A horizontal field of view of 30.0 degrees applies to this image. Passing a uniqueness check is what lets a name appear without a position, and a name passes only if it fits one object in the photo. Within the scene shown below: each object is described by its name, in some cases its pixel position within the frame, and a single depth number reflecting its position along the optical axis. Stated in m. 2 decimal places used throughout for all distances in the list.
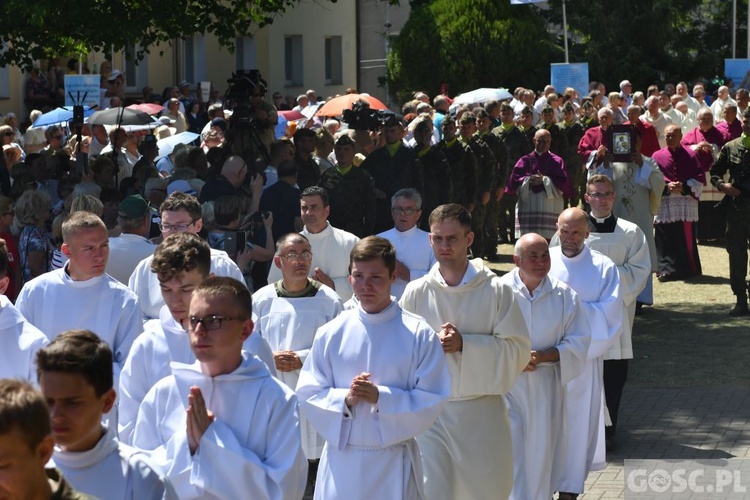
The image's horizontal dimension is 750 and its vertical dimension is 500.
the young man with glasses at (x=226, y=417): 4.99
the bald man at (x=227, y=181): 11.54
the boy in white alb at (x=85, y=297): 7.09
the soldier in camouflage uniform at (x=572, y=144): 20.12
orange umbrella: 22.20
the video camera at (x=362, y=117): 15.02
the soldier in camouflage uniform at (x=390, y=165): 14.48
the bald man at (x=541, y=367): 8.35
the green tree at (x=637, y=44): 41.19
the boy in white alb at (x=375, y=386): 6.28
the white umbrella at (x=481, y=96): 26.89
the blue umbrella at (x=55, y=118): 18.53
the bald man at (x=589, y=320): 9.05
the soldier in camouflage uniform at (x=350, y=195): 13.01
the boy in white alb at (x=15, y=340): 6.56
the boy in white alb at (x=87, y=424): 4.09
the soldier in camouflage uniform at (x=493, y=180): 18.78
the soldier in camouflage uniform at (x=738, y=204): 15.04
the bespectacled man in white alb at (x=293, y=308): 7.86
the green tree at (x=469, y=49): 38.69
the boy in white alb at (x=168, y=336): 5.93
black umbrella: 17.16
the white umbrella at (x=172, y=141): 17.08
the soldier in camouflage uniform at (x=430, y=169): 15.97
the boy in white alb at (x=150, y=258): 7.64
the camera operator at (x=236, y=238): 9.98
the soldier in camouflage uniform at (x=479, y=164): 17.42
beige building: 36.56
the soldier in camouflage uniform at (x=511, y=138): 19.45
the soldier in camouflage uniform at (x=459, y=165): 17.14
